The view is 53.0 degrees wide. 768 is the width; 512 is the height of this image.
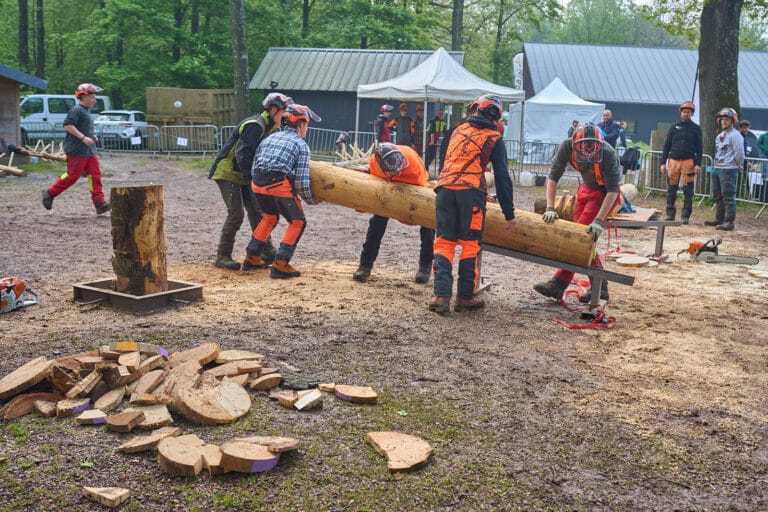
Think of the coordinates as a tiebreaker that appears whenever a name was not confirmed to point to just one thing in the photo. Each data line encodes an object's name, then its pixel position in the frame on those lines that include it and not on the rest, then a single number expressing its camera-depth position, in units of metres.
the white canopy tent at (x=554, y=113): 27.88
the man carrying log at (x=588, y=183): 6.97
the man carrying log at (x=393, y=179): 7.24
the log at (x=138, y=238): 6.36
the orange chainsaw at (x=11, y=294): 6.12
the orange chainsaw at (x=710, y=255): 9.88
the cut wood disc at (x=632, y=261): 9.62
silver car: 26.08
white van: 26.69
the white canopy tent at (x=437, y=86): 19.28
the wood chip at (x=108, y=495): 3.31
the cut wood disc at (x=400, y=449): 3.76
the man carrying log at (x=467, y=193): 6.60
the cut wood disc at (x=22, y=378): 4.30
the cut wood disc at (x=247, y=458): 3.59
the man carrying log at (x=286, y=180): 7.54
